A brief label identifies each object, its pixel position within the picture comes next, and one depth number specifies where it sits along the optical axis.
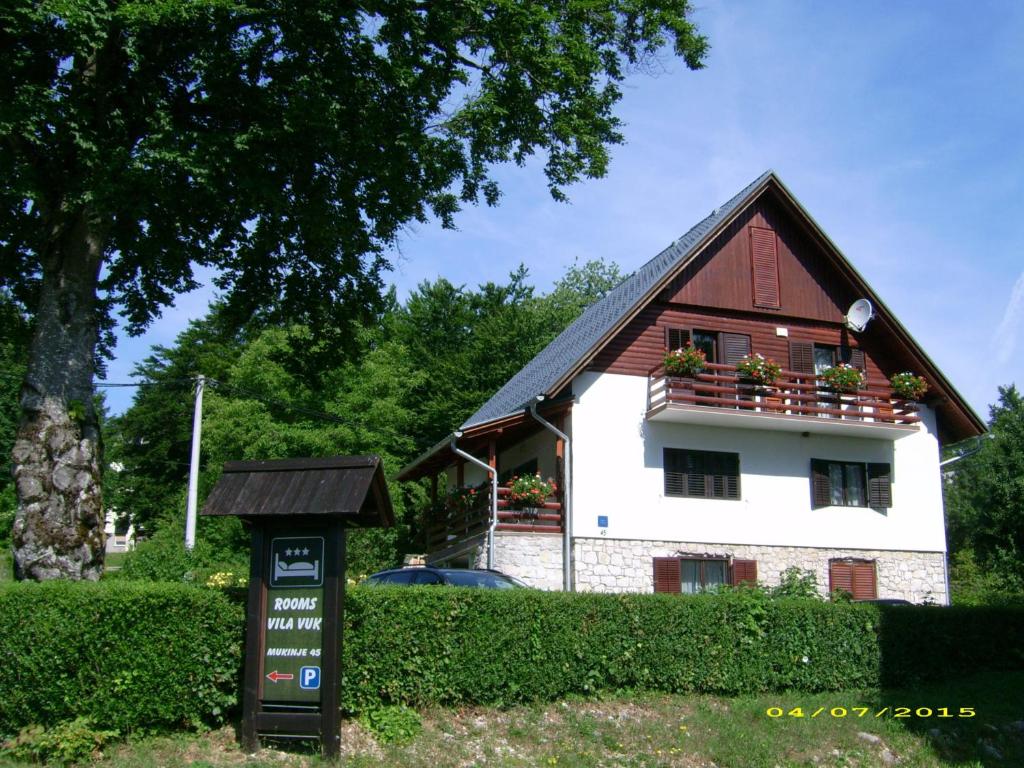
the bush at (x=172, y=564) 21.25
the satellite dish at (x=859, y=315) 24.51
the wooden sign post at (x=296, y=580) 10.31
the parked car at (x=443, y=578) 16.34
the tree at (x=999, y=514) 35.41
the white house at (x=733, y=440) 22.19
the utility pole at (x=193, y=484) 29.55
